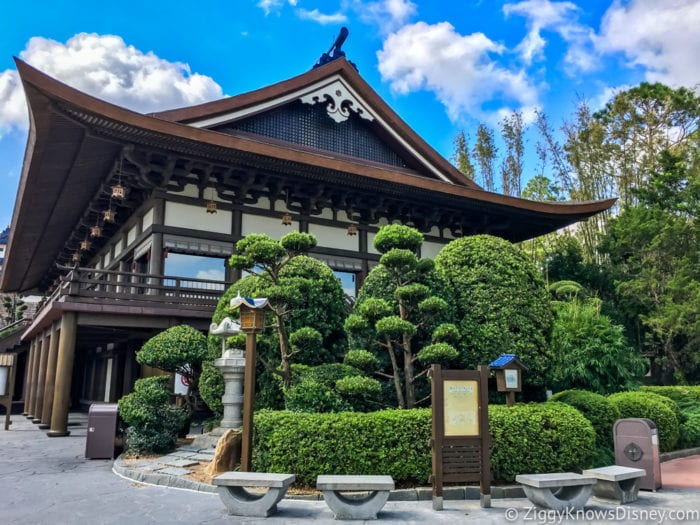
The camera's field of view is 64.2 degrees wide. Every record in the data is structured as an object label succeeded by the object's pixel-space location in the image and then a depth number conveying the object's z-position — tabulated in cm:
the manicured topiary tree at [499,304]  894
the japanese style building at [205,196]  1155
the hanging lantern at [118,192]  1191
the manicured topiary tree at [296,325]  912
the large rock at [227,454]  745
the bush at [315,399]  779
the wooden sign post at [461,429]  643
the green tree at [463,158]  3068
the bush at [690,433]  1109
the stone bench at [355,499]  570
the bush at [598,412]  885
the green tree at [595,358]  1276
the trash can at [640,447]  724
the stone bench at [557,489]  601
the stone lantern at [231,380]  889
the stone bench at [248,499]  582
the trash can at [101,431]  932
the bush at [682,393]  1312
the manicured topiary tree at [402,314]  823
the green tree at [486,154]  3020
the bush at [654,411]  977
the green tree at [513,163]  2934
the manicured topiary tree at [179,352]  991
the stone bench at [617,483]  645
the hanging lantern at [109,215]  1371
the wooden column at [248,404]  712
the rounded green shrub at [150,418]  912
